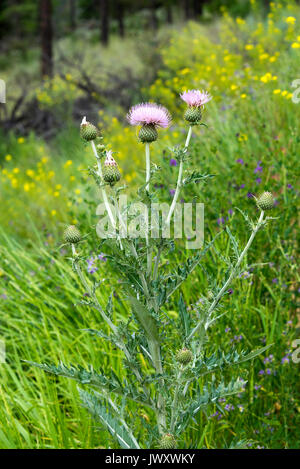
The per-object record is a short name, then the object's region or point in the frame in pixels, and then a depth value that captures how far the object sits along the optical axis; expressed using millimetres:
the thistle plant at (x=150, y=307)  1536
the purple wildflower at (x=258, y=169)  3193
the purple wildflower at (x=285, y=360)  2270
